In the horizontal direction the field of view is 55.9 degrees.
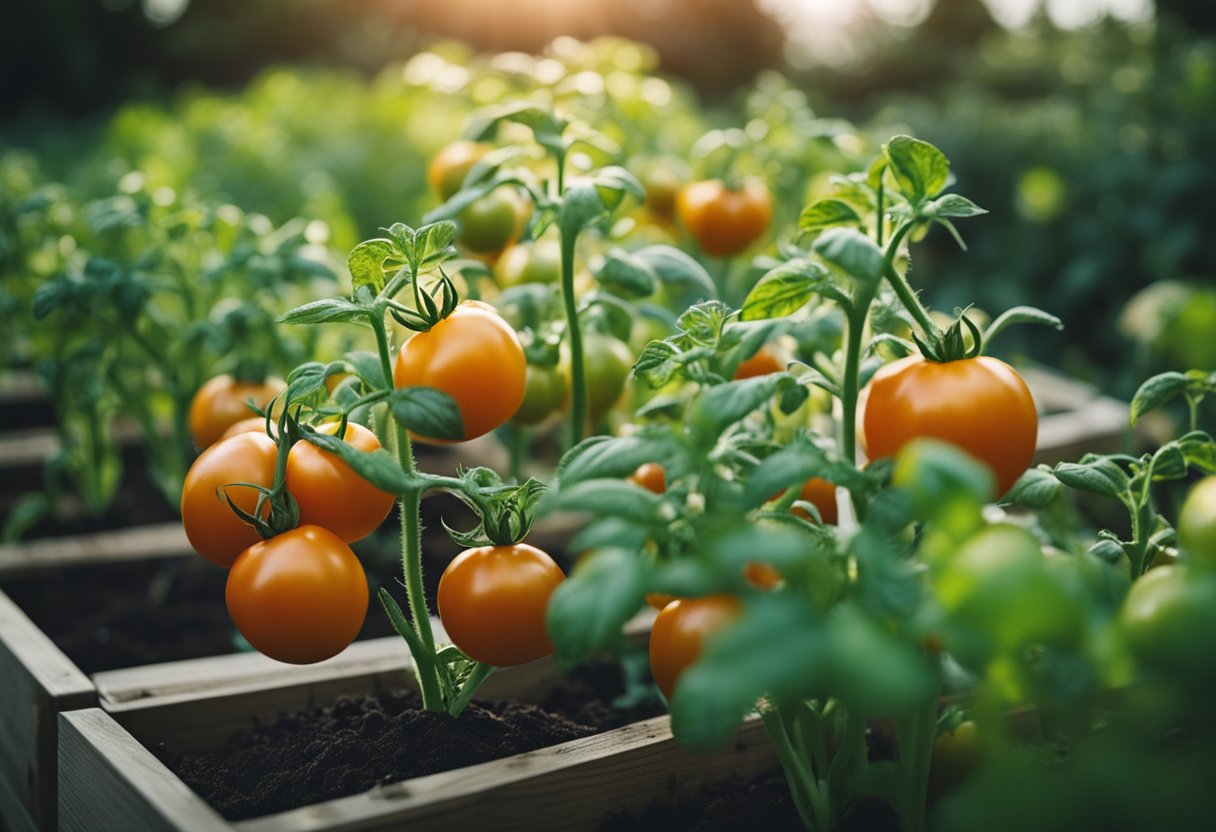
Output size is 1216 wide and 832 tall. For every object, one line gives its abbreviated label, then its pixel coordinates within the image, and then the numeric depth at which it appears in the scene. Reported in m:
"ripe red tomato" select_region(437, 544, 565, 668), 1.11
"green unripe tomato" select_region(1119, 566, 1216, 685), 0.67
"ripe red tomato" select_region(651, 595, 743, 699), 1.00
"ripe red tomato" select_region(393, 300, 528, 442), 1.06
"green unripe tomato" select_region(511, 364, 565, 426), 1.51
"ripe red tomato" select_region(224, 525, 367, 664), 1.05
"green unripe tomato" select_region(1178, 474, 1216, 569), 0.80
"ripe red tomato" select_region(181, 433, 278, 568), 1.10
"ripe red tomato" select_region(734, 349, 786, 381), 1.42
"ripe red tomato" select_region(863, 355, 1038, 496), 0.98
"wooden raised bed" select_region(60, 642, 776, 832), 1.06
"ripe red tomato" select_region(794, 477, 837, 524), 1.30
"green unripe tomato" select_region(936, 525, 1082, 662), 0.68
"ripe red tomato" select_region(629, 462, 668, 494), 1.34
